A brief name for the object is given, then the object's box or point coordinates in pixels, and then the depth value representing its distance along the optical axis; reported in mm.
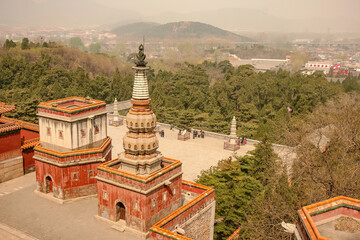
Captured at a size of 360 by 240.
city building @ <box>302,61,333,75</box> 168362
